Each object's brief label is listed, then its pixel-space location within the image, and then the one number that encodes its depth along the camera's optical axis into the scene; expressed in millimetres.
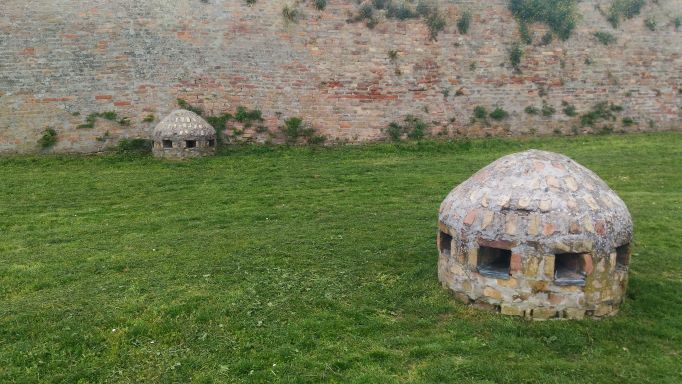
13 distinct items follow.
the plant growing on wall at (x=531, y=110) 17984
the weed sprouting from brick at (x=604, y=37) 19016
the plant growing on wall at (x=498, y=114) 17672
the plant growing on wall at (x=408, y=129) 16906
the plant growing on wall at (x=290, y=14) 16498
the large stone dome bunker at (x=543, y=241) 5855
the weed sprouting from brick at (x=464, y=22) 17812
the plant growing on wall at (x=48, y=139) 14523
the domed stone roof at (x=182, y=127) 14164
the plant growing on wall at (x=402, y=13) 17203
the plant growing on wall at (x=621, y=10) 19219
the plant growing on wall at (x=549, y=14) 18500
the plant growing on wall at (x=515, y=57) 18094
